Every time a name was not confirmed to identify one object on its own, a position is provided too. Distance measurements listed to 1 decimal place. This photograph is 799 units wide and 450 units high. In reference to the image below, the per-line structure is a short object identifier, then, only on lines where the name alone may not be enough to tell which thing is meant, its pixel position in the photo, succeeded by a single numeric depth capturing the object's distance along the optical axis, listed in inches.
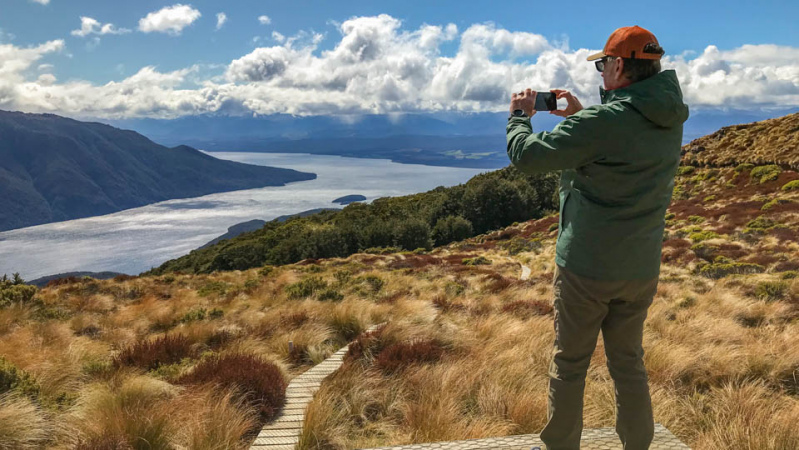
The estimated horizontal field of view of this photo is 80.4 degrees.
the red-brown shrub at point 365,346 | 206.7
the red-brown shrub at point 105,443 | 112.4
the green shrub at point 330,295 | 405.4
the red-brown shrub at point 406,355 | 186.1
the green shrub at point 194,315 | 346.7
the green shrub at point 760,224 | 876.6
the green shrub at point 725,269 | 541.0
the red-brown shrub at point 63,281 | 707.4
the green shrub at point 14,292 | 400.8
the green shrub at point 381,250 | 1513.0
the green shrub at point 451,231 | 2229.3
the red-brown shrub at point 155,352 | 206.8
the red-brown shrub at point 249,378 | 155.9
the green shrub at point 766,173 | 1346.3
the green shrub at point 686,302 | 331.9
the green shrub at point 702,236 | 857.5
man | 81.7
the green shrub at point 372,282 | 484.4
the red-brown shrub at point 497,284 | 444.0
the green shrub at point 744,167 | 1513.9
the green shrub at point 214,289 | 536.9
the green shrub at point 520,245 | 1193.3
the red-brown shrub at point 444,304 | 319.3
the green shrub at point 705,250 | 694.7
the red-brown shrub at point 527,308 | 287.9
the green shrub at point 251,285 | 546.0
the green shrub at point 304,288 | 429.4
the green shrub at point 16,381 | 154.2
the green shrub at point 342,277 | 525.7
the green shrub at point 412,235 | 1925.4
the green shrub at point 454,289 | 437.7
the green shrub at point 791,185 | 1175.6
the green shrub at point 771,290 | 350.9
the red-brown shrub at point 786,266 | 531.2
